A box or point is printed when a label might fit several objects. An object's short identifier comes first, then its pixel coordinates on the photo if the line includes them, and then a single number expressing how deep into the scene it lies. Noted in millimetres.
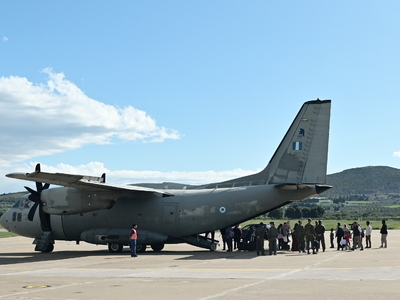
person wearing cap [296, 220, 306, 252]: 24422
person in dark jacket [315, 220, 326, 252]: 24328
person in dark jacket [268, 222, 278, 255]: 23269
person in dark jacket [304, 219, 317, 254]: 23592
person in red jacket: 23672
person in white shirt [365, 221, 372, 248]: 27844
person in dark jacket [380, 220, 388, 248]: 27712
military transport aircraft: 24609
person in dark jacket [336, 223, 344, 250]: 26266
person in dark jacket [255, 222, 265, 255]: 23534
